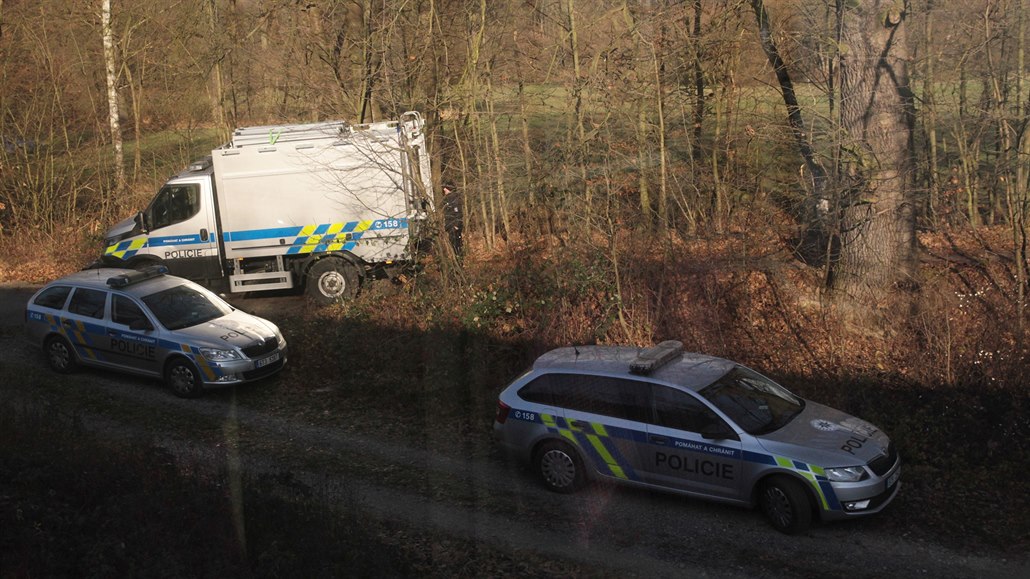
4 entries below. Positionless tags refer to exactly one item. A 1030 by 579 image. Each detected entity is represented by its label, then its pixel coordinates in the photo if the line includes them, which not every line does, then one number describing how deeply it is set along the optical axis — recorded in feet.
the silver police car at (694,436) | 27.45
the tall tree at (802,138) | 47.39
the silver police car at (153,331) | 41.55
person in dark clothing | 54.13
